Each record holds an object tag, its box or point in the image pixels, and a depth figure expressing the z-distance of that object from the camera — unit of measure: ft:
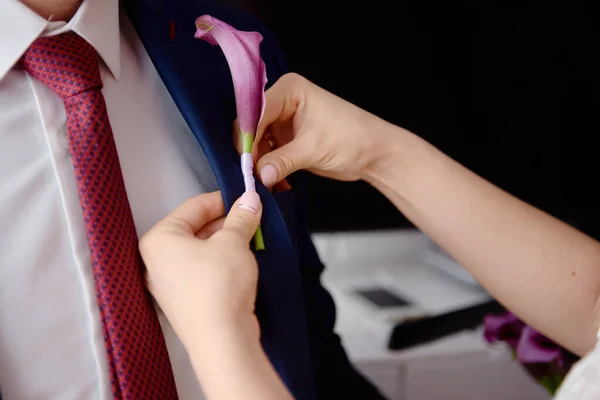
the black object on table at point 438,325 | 3.70
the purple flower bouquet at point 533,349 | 3.37
